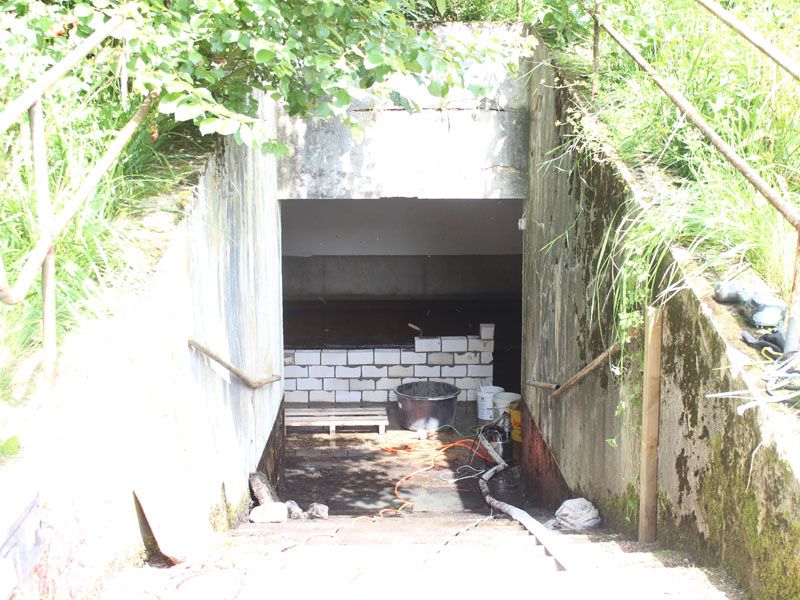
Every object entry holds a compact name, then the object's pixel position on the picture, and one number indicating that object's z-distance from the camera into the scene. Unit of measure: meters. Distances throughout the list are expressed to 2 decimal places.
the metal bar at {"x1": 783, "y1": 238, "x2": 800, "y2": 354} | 2.23
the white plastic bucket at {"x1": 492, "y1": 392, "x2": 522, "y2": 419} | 8.06
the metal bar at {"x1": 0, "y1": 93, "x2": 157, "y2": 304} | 1.82
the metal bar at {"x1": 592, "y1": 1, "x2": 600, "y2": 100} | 4.32
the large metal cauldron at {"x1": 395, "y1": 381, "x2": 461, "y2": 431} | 8.08
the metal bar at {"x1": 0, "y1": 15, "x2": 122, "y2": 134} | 1.76
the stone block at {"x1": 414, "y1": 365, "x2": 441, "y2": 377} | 8.88
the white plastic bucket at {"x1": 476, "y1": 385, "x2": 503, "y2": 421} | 8.42
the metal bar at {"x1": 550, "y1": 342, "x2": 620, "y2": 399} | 3.63
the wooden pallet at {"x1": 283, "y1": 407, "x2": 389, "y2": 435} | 8.05
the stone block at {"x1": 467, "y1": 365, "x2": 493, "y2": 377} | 8.96
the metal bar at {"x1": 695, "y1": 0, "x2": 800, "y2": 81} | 2.27
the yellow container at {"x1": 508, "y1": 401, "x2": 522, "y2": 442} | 7.29
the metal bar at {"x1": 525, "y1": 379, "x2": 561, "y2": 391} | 5.17
